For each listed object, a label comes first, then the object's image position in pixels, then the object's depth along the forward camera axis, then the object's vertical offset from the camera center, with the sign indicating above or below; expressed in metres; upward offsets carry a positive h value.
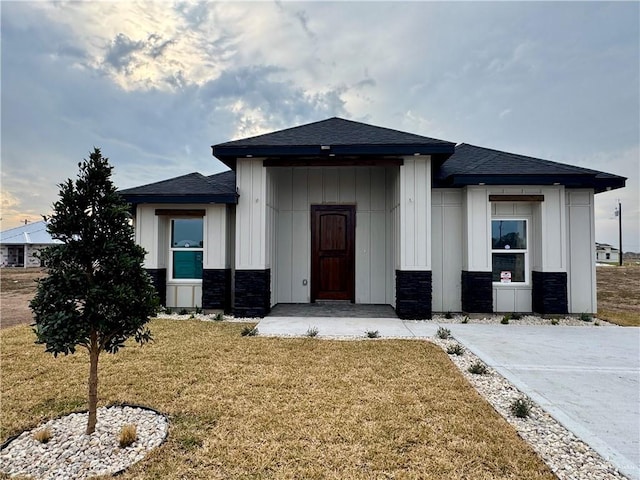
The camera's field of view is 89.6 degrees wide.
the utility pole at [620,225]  31.67 +2.44
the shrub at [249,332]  5.70 -1.49
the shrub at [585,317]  7.02 -1.48
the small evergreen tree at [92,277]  2.47 -0.22
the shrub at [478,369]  4.08 -1.53
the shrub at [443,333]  5.63 -1.49
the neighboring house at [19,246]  28.30 +0.19
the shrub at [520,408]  3.00 -1.50
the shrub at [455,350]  4.80 -1.51
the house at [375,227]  6.97 +0.53
